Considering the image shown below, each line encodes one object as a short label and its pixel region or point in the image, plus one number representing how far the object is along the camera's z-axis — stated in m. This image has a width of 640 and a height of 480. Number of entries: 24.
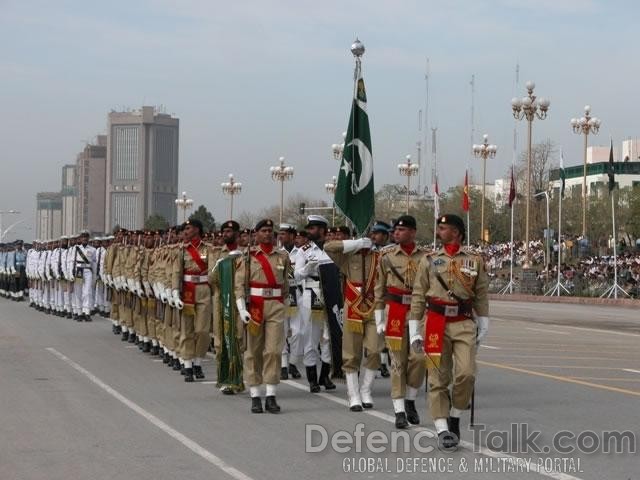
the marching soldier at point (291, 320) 16.03
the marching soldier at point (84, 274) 29.47
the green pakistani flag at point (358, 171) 17.56
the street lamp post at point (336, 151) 67.73
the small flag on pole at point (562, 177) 51.62
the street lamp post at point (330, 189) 82.62
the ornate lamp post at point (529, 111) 51.59
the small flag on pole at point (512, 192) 53.42
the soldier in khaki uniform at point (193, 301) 16.19
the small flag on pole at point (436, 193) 49.48
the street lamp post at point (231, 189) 72.60
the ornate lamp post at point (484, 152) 64.19
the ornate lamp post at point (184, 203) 75.88
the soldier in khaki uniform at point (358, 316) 12.80
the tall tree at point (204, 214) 92.01
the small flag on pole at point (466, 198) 52.62
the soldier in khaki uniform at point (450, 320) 10.25
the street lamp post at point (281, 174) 70.00
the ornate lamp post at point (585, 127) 60.62
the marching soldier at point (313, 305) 14.84
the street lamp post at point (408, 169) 69.31
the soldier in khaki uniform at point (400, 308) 11.81
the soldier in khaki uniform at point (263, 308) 12.89
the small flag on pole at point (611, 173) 47.65
